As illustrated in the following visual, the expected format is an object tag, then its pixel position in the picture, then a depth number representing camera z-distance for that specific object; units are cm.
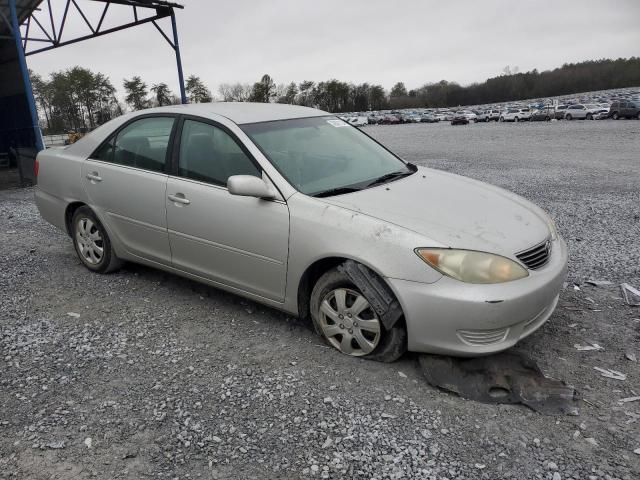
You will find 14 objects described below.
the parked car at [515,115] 4669
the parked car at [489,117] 5406
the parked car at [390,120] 6988
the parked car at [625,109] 3444
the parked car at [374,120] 7315
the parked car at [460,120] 5209
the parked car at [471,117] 5432
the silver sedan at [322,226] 288
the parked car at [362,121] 6776
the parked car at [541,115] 4425
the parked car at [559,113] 4350
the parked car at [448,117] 6720
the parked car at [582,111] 4004
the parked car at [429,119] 6582
